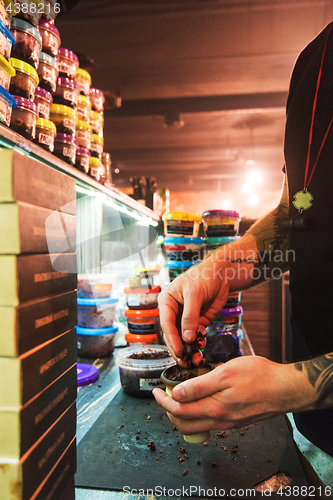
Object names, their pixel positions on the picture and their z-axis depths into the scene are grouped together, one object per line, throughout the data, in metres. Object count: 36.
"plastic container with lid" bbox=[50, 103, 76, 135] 0.66
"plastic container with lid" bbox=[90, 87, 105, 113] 0.84
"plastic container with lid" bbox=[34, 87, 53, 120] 0.59
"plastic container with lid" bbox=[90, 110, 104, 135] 0.82
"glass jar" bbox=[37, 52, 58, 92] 0.61
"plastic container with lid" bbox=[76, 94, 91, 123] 0.75
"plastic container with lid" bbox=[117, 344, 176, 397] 0.65
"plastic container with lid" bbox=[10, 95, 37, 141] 0.53
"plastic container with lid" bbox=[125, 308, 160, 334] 0.85
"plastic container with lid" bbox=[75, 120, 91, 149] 0.74
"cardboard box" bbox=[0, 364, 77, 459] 0.27
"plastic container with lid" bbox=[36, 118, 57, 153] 0.59
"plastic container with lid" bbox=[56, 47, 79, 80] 0.68
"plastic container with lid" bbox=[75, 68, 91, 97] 0.75
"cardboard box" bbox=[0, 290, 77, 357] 0.27
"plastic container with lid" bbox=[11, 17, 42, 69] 0.54
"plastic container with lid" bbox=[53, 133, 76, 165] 0.65
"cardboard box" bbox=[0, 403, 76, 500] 0.27
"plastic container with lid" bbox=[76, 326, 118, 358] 0.85
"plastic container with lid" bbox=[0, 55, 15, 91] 0.46
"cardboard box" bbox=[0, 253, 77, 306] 0.27
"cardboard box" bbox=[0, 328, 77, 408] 0.27
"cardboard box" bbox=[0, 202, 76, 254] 0.28
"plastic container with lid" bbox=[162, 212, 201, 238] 0.97
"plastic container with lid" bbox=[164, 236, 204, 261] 0.96
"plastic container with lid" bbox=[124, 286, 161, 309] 0.87
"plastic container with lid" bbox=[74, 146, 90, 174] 0.72
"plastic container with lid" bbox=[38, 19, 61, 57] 0.61
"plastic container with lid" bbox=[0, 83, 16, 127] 0.45
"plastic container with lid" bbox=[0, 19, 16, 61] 0.45
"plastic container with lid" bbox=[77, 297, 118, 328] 0.84
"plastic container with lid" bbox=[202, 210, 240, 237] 0.98
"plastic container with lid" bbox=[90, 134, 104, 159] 0.81
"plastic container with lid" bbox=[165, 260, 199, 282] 0.96
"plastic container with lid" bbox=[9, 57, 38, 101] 0.53
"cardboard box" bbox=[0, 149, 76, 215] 0.28
